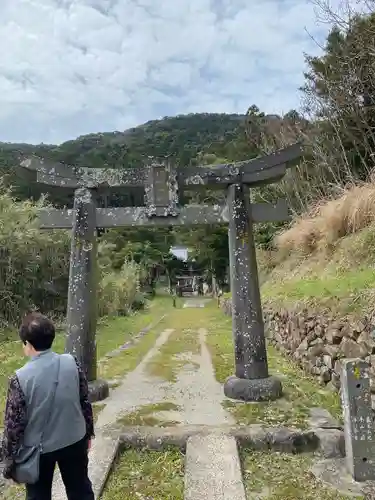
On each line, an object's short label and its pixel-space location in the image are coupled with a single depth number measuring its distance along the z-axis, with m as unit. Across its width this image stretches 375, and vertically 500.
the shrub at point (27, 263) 13.07
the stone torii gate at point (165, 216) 6.07
